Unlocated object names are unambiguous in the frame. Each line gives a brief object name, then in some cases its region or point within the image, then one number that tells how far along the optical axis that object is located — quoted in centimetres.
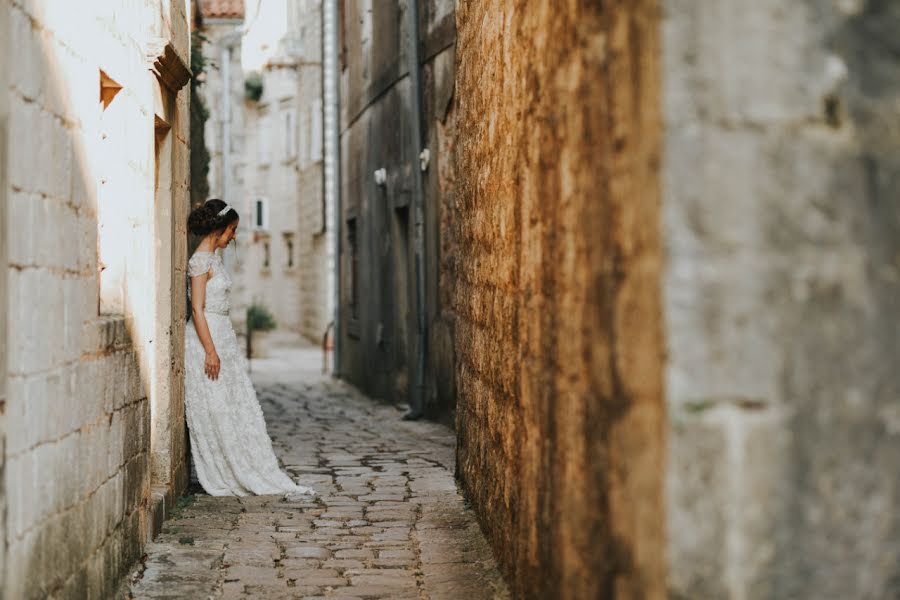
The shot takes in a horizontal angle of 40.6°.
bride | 750
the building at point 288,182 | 2838
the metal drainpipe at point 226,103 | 2302
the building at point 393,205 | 1126
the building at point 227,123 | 2299
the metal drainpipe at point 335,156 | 1783
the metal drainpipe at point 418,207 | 1183
